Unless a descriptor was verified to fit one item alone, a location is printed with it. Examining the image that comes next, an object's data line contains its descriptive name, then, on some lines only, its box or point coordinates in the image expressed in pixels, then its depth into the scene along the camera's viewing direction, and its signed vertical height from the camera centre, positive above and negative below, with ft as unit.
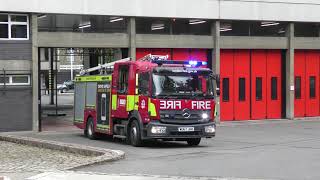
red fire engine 62.54 -1.98
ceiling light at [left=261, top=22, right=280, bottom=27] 113.94 +10.31
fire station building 92.48 +6.40
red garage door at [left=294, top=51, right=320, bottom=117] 117.70 -0.47
